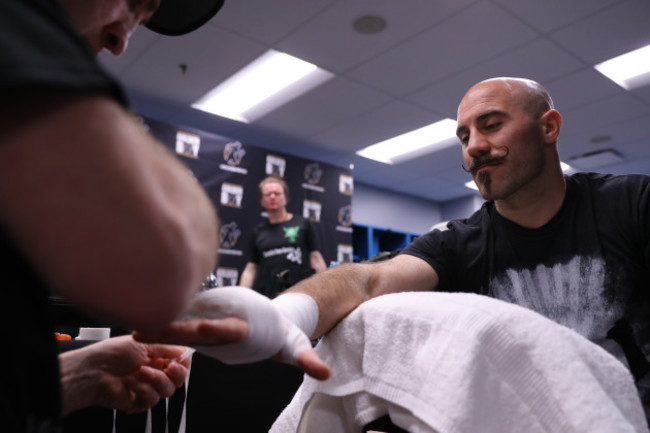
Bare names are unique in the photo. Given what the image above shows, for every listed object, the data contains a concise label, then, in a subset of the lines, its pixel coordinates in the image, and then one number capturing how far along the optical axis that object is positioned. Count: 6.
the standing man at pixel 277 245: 3.23
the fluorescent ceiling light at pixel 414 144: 4.68
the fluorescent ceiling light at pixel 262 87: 3.49
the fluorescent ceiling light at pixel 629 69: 3.46
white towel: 0.52
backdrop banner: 3.93
